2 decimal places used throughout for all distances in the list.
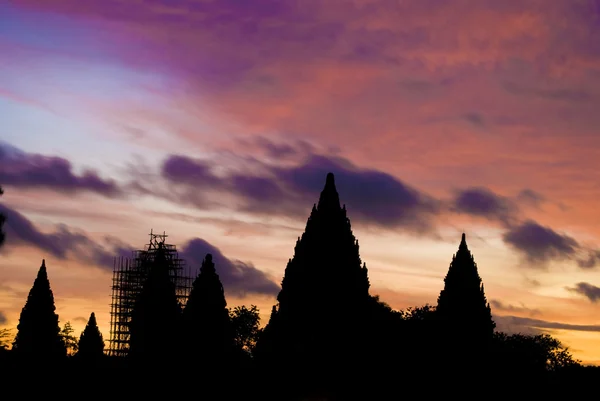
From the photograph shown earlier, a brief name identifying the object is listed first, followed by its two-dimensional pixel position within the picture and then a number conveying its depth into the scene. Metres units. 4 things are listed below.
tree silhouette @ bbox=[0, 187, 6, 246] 43.90
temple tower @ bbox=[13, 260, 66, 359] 62.09
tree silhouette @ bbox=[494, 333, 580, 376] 94.82
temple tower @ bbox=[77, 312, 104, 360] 68.19
